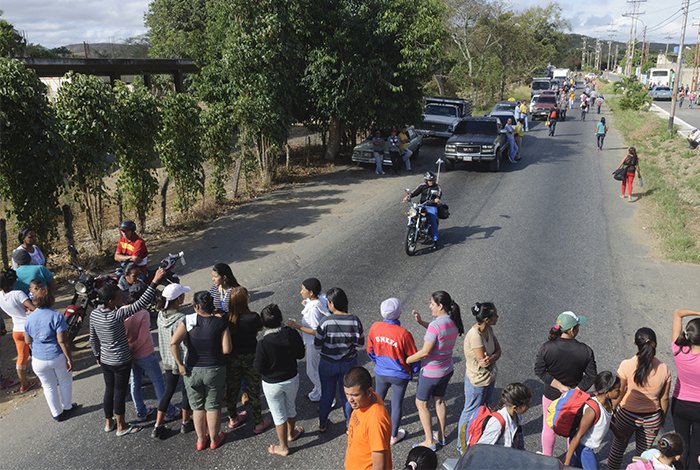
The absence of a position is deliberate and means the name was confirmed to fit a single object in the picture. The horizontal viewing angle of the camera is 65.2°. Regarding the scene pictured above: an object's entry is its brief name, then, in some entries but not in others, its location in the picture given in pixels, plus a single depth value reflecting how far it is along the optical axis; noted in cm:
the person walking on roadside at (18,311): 622
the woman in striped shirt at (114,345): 539
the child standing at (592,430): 440
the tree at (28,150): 902
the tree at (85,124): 1010
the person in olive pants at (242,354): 538
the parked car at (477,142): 1945
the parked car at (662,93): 4991
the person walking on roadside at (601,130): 2364
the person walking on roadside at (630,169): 1538
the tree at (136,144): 1120
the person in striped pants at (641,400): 473
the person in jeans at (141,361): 559
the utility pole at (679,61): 2715
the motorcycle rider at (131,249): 845
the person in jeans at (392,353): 512
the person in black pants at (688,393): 464
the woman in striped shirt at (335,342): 533
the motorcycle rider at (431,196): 1152
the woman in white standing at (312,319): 589
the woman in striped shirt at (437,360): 509
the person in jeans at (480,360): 503
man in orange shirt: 389
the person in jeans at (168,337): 539
